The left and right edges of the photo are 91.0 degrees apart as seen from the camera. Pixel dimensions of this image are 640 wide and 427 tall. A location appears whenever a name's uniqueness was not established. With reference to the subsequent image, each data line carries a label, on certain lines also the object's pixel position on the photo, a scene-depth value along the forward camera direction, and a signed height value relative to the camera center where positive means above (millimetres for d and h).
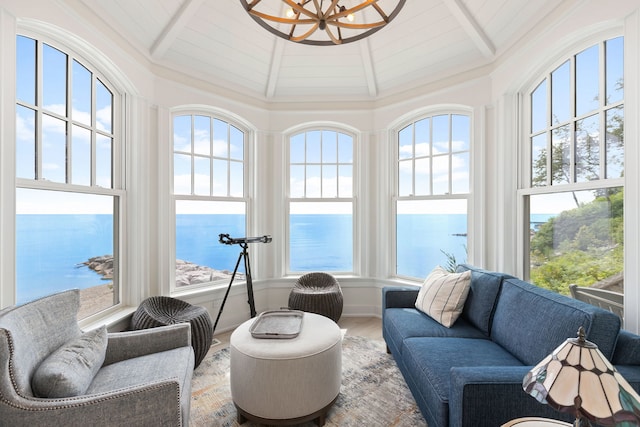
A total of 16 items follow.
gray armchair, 1210 -753
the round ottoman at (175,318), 2477 -868
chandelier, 1772 +1171
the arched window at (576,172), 2010 +306
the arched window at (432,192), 3459 +242
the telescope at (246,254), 3244 -442
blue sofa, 1360 -789
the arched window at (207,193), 3383 +224
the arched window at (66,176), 2031 +267
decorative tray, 2033 -784
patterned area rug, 1998 -1312
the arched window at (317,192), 4121 +273
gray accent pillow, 1300 -703
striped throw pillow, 2424 -673
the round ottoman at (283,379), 1819 -985
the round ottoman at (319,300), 3283 -921
